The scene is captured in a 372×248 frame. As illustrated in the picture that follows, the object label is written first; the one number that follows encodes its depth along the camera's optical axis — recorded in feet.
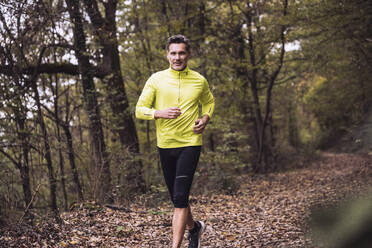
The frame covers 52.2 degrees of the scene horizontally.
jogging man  13.94
